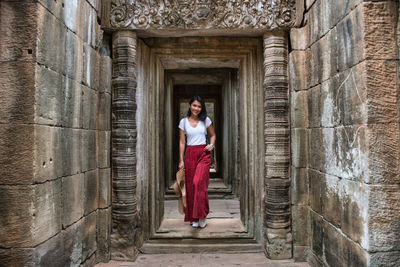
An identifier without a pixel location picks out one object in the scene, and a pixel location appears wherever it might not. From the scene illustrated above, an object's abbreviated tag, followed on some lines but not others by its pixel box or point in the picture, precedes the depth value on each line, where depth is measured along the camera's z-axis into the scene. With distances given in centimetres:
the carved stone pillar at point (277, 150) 362
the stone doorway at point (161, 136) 366
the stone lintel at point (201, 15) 362
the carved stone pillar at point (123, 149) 364
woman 425
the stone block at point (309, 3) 339
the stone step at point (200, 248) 392
